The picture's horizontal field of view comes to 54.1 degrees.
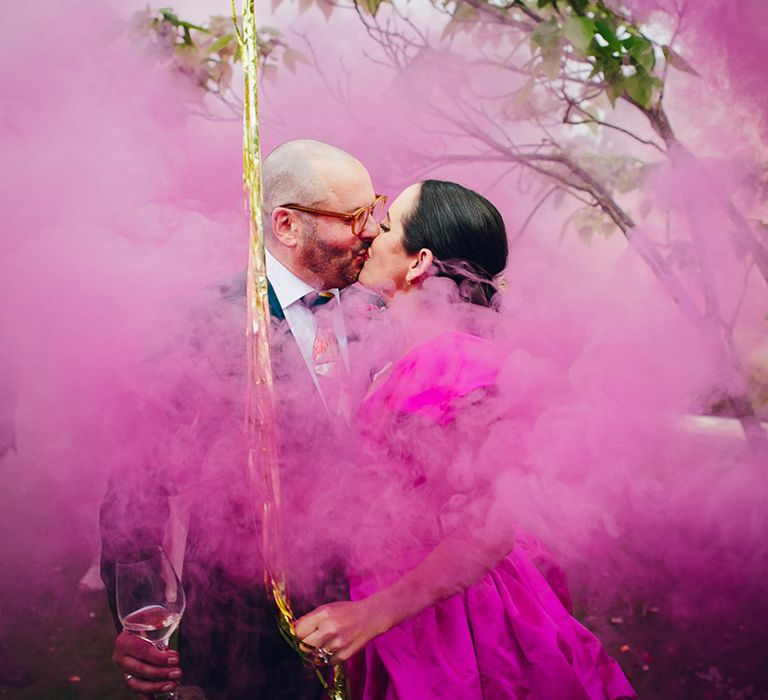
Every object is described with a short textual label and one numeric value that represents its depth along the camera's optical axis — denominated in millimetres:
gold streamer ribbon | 1329
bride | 1574
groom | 2033
